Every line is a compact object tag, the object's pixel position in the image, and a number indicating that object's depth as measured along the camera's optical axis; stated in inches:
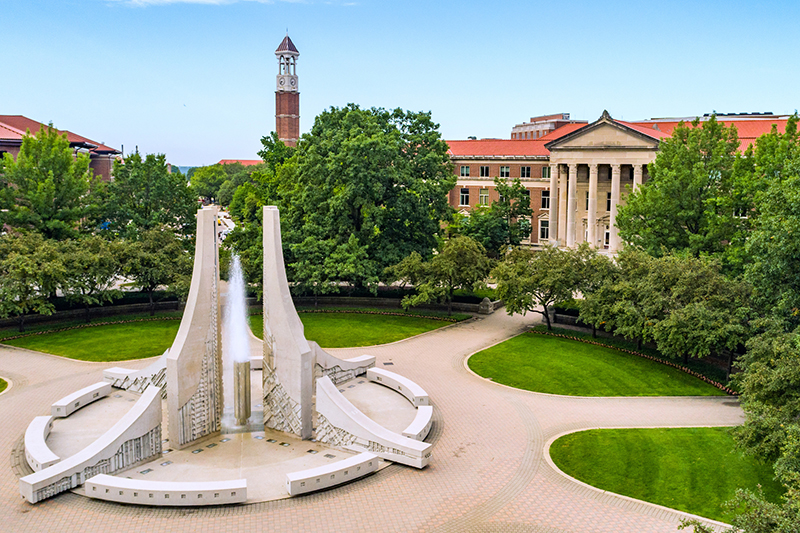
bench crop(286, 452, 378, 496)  853.2
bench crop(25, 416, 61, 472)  884.0
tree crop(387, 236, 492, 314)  1750.7
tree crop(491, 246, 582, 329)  1606.8
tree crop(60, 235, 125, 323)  1631.4
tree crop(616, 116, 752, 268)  1642.5
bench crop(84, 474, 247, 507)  821.9
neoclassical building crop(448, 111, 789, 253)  2554.1
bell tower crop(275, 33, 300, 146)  5428.2
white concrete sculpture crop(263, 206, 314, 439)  1011.9
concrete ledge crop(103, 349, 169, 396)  1135.6
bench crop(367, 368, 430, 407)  1157.7
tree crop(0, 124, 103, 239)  1888.5
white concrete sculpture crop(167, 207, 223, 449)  978.1
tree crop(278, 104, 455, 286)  1860.2
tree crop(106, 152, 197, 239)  2105.1
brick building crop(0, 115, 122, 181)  2650.1
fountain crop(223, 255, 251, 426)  1044.0
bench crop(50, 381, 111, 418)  1088.8
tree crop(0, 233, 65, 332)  1531.7
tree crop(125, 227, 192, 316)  1739.7
